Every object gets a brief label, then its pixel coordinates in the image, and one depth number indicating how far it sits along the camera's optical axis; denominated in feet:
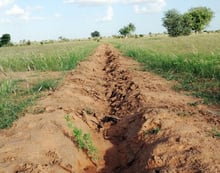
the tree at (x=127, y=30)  220.08
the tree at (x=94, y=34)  240.64
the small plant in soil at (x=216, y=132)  11.03
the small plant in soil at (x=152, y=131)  12.84
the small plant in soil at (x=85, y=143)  12.40
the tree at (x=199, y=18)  168.42
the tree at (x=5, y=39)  154.81
